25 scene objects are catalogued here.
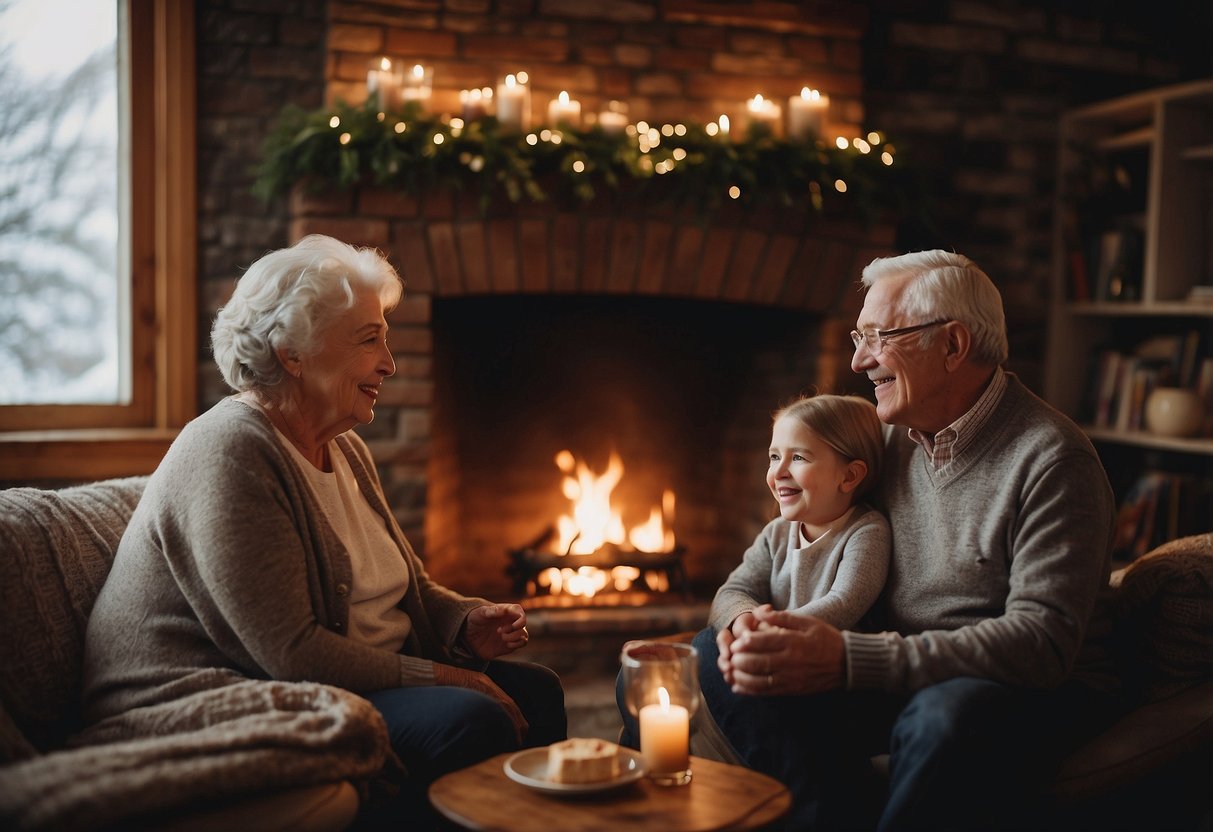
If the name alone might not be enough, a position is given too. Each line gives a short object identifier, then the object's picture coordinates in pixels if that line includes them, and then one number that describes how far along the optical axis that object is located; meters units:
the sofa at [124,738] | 1.35
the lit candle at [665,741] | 1.49
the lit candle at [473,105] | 2.97
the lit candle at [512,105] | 2.97
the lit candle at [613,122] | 3.01
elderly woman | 1.63
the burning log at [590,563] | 3.35
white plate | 1.43
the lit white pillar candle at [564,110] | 3.02
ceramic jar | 3.21
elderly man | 1.59
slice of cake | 1.45
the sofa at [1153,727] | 1.71
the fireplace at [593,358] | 3.08
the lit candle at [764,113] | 3.10
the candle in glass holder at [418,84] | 3.01
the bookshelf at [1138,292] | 3.29
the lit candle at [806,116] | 3.12
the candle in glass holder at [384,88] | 2.93
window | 3.06
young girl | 1.86
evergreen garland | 2.88
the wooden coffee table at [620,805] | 1.37
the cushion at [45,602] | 1.61
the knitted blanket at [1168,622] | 1.82
